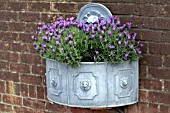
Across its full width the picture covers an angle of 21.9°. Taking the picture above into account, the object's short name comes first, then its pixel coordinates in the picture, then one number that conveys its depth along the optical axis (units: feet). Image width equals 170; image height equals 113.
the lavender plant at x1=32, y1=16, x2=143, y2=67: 9.34
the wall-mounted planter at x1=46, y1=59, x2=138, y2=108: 9.48
